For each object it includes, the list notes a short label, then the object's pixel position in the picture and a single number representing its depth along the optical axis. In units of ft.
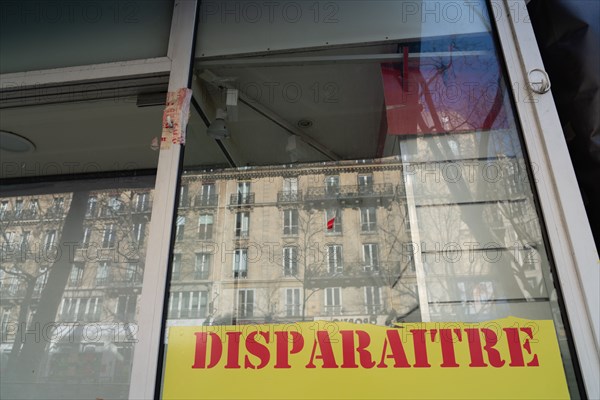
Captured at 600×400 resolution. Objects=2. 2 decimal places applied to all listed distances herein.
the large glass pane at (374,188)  3.84
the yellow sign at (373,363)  3.14
